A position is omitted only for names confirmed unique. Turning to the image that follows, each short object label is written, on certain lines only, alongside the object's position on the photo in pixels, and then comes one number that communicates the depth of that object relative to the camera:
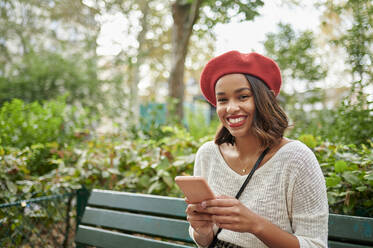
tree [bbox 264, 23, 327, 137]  4.30
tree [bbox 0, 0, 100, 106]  7.71
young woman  1.49
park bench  2.21
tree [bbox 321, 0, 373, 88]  2.99
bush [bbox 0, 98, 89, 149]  3.30
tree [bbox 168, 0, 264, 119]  6.02
